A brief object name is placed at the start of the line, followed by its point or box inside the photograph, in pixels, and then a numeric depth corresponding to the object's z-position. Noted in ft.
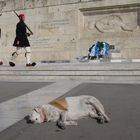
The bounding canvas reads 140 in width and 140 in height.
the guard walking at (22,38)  44.06
